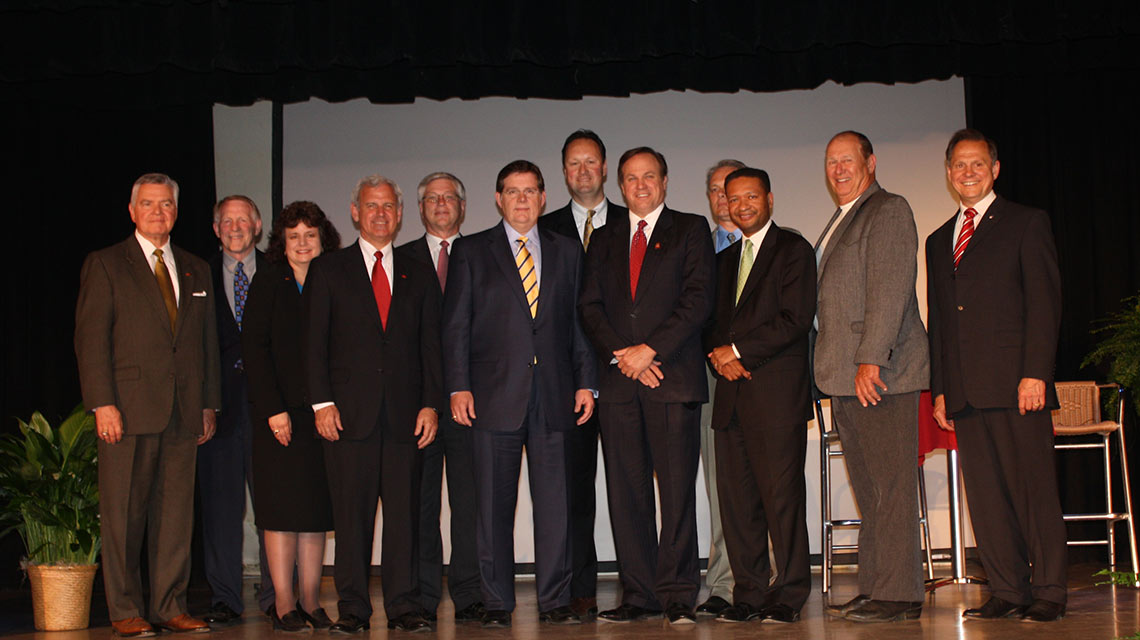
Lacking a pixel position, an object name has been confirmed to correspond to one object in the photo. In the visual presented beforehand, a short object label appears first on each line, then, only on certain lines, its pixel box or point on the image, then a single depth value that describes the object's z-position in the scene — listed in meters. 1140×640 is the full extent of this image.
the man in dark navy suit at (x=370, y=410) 4.01
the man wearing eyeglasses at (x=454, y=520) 4.39
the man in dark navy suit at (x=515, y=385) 4.06
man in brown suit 4.15
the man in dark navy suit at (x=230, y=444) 4.52
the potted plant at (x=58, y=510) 4.41
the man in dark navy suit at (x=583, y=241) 4.26
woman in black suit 4.07
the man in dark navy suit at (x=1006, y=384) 3.86
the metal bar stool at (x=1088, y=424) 5.18
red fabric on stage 4.95
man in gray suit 3.90
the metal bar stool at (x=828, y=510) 5.07
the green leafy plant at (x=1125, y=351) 5.45
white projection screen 6.30
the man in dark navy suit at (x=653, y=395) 4.02
